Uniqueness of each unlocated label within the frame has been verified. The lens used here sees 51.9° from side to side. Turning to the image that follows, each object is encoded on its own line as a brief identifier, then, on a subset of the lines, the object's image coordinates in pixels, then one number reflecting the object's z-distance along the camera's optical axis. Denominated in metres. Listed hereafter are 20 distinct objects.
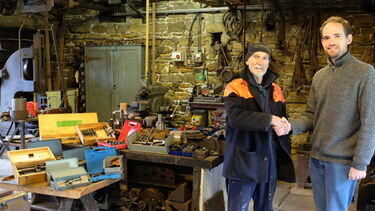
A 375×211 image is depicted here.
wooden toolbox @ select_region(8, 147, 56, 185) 2.52
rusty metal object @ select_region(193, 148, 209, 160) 2.79
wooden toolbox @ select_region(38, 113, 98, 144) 3.31
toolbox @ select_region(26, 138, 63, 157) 2.91
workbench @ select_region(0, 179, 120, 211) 2.40
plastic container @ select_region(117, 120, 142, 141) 3.31
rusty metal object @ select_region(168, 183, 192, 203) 2.99
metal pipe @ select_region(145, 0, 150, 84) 6.53
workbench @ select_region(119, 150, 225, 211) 2.80
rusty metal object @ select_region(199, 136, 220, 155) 2.92
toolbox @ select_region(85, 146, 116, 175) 2.74
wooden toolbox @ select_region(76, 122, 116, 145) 3.22
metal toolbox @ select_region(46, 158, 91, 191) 2.44
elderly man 2.26
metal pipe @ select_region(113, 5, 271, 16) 6.26
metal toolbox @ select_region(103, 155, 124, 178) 2.72
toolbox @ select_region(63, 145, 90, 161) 2.86
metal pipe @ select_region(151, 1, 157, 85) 6.99
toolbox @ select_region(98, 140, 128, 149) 3.08
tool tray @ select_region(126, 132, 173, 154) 2.97
